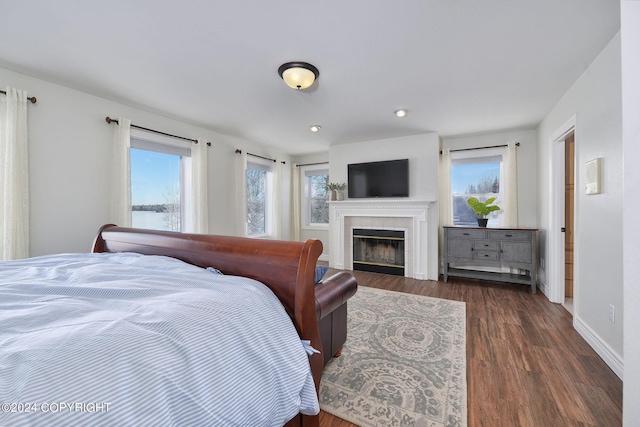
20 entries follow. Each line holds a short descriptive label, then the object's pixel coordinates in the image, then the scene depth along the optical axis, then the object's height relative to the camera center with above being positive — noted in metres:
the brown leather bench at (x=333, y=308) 1.68 -0.63
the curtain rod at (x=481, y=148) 4.18 +1.04
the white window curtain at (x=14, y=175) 2.35 +0.35
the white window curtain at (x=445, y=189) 4.57 +0.38
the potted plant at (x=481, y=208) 4.01 +0.04
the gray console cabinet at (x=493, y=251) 3.69 -0.59
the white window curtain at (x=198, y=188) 3.94 +0.37
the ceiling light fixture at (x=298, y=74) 2.29 +1.21
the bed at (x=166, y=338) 0.62 -0.38
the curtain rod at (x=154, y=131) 3.01 +1.07
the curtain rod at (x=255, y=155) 4.61 +1.08
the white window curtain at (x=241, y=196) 4.64 +0.29
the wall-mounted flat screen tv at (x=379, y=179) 4.56 +0.58
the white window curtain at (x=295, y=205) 5.99 +0.16
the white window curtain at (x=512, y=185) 4.12 +0.40
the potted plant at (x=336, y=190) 5.09 +0.41
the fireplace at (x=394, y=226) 4.36 -0.26
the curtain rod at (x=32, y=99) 2.47 +1.07
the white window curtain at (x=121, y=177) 3.06 +0.42
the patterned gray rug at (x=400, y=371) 1.50 -1.12
